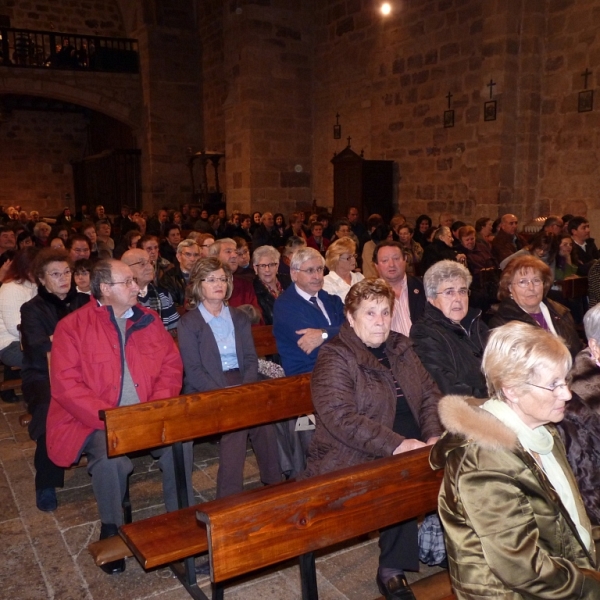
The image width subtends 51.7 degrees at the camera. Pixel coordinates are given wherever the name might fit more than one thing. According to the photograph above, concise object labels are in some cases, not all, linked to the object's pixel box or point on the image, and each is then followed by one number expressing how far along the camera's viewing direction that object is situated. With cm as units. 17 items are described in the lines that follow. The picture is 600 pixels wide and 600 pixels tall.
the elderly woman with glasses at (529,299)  356
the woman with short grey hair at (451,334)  309
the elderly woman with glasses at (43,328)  348
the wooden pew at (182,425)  241
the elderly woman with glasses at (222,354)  331
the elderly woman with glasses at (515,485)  160
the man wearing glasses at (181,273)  524
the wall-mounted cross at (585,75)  902
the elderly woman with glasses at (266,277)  497
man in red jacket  298
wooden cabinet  1218
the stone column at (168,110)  1688
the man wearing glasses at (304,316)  371
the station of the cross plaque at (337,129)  1384
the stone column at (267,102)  1319
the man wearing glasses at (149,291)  452
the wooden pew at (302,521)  186
